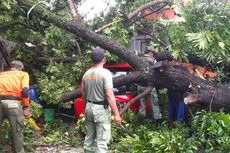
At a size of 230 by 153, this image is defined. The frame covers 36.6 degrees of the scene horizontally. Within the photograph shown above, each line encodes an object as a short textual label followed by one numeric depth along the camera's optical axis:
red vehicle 8.16
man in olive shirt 5.20
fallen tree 6.54
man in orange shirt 6.20
